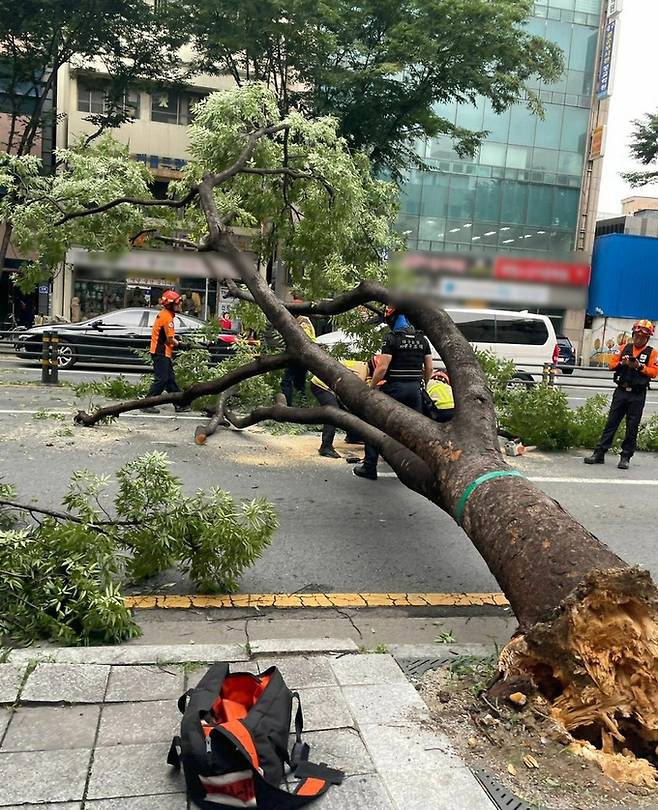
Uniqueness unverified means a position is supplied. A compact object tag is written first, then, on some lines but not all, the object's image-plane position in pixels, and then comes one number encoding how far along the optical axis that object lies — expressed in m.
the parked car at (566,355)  14.33
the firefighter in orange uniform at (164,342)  9.91
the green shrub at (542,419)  9.52
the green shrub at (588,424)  9.77
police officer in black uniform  7.15
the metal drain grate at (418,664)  3.31
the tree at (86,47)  18.52
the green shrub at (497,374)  9.66
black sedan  13.21
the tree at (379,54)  16.83
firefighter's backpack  2.32
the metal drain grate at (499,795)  2.37
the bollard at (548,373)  12.60
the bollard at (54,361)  12.28
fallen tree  2.63
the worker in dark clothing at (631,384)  8.57
